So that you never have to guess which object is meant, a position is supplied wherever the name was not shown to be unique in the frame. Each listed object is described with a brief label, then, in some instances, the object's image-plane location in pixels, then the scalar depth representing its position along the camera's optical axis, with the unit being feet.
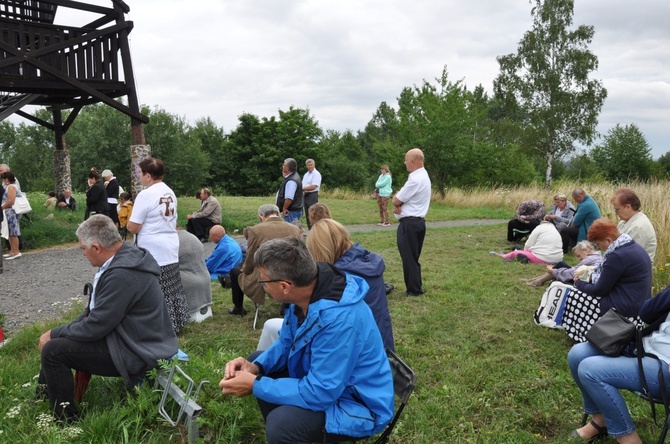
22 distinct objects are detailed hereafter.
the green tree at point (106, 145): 119.24
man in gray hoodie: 10.48
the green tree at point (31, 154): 176.28
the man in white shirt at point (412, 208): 21.88
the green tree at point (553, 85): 93.40
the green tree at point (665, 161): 131.15
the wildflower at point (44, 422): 9.89
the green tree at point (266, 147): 147.23
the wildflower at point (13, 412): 10.36
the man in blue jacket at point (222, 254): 23.16
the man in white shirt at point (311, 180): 36.11
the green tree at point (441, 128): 73.26
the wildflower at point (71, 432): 9.54
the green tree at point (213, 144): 155.22
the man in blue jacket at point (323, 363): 7.80
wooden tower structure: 33.47
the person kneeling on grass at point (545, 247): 29.99
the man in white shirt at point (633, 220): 18.39
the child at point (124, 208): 38.42
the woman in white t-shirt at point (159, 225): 16.37
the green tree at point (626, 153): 115.55
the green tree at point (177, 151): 119.85
